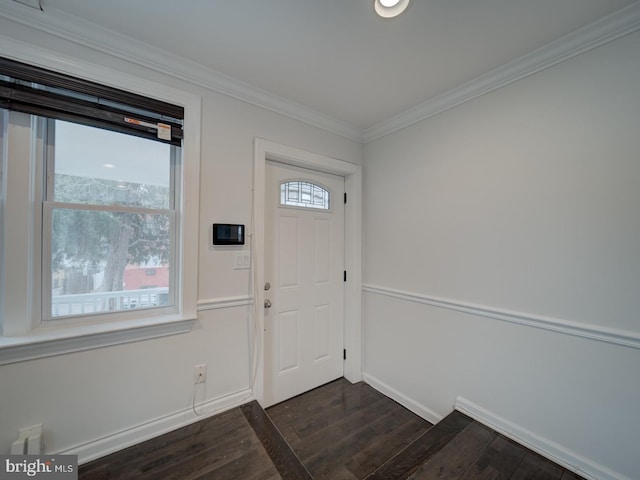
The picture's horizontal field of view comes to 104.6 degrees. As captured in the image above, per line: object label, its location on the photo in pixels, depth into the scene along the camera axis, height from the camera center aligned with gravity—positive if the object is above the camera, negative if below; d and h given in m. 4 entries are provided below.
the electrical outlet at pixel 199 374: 1.71 -0.93
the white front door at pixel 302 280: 2.16 -0.36
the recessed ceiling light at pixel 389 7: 1.18 +1.14
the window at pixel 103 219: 1.38 +0.13
